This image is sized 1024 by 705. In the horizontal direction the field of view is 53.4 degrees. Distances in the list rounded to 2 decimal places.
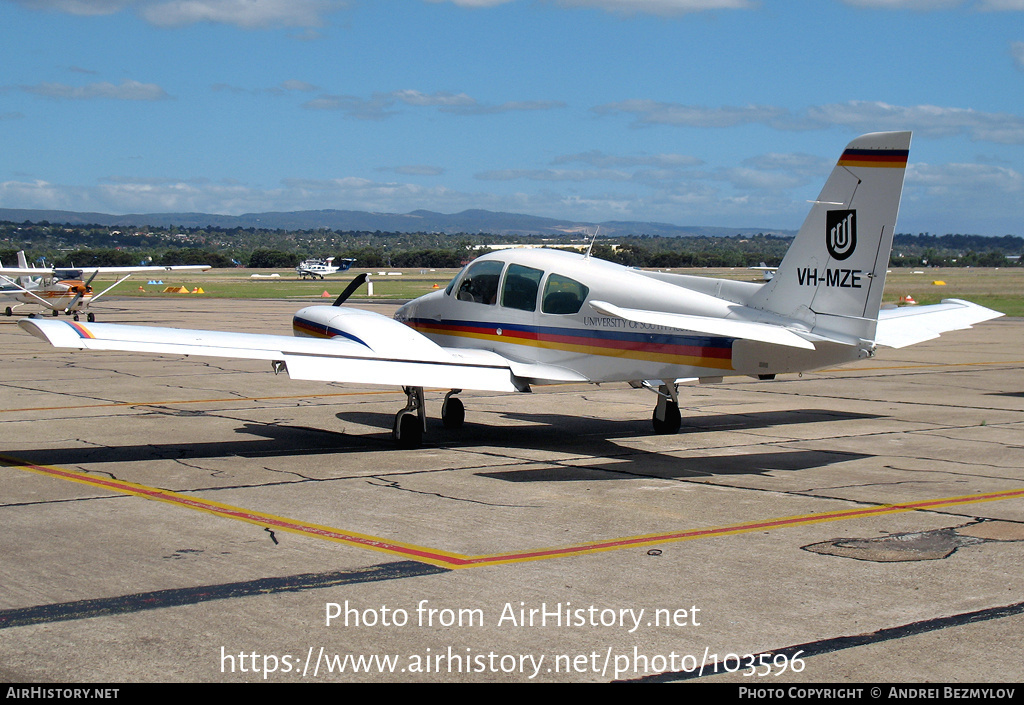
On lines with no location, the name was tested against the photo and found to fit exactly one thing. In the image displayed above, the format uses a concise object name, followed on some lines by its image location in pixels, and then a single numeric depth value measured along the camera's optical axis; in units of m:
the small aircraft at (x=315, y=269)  101.88
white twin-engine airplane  11.70
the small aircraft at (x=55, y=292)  40.53
